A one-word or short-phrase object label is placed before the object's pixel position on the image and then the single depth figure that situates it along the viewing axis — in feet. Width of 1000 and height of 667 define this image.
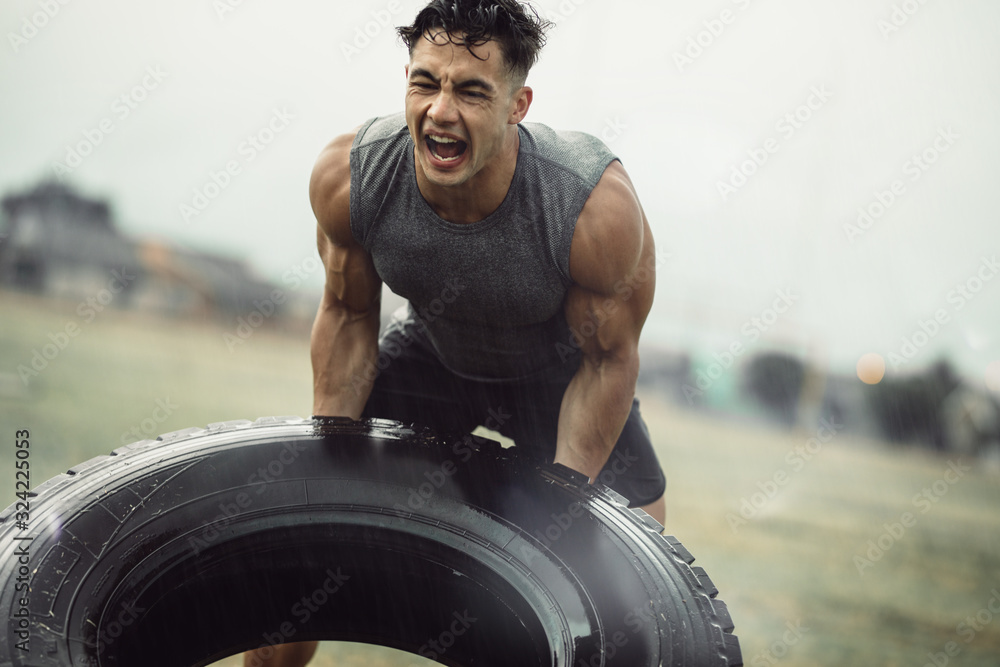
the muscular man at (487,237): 5.77
